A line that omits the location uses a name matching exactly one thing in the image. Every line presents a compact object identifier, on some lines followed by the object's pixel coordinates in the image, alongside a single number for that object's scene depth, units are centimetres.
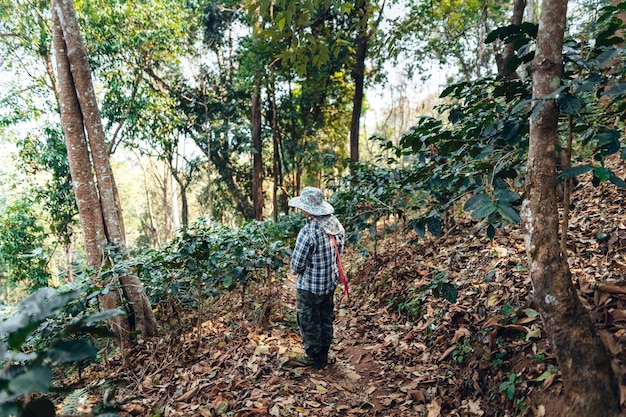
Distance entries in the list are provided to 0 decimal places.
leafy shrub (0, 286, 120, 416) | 85
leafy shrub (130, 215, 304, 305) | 414
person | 372
